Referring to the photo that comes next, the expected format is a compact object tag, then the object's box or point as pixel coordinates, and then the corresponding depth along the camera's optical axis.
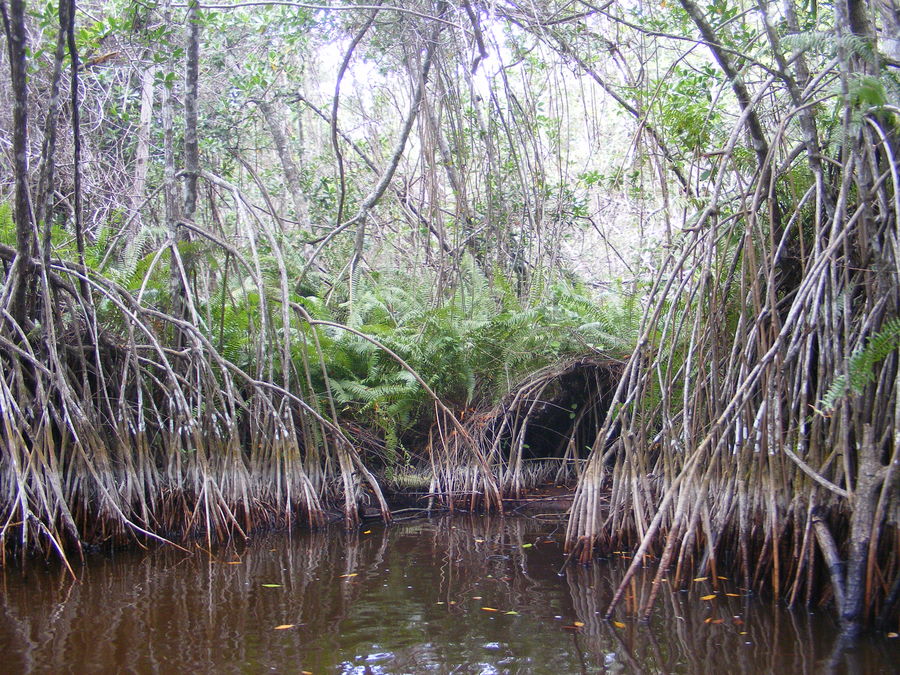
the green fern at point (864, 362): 2.55
